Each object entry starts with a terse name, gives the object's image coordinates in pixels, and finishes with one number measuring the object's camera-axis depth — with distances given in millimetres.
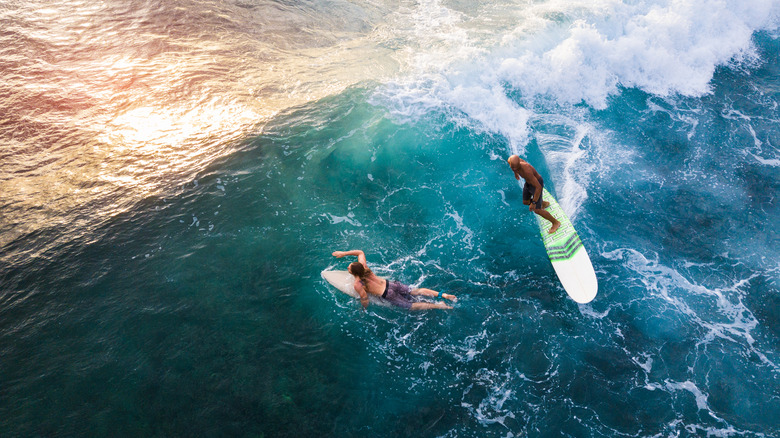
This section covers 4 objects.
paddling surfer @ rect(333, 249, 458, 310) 7770
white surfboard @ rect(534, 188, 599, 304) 8312
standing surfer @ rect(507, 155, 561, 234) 8422
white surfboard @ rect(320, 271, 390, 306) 8198
